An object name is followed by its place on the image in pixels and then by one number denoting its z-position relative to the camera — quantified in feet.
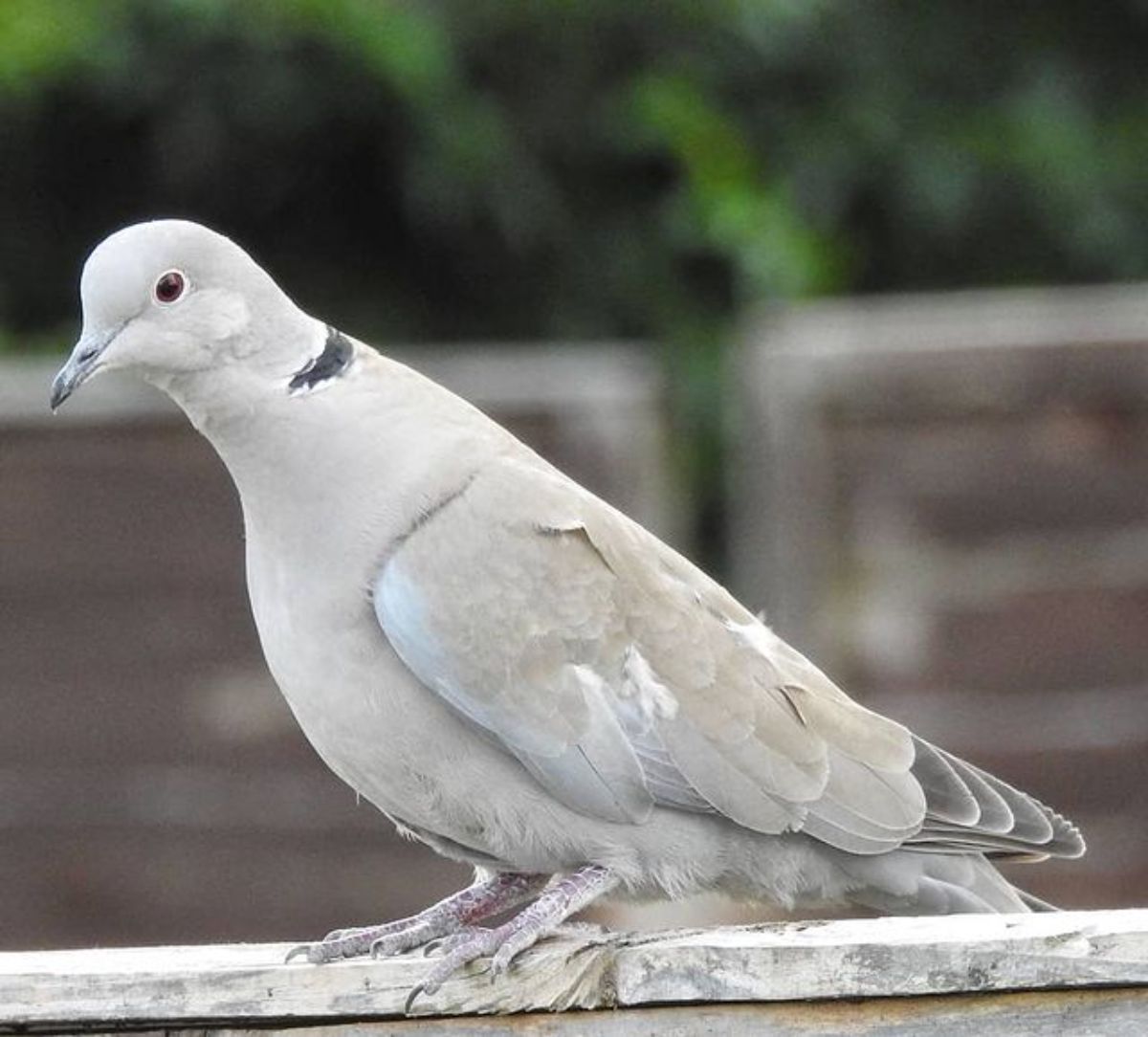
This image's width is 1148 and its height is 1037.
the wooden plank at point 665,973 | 15.21
